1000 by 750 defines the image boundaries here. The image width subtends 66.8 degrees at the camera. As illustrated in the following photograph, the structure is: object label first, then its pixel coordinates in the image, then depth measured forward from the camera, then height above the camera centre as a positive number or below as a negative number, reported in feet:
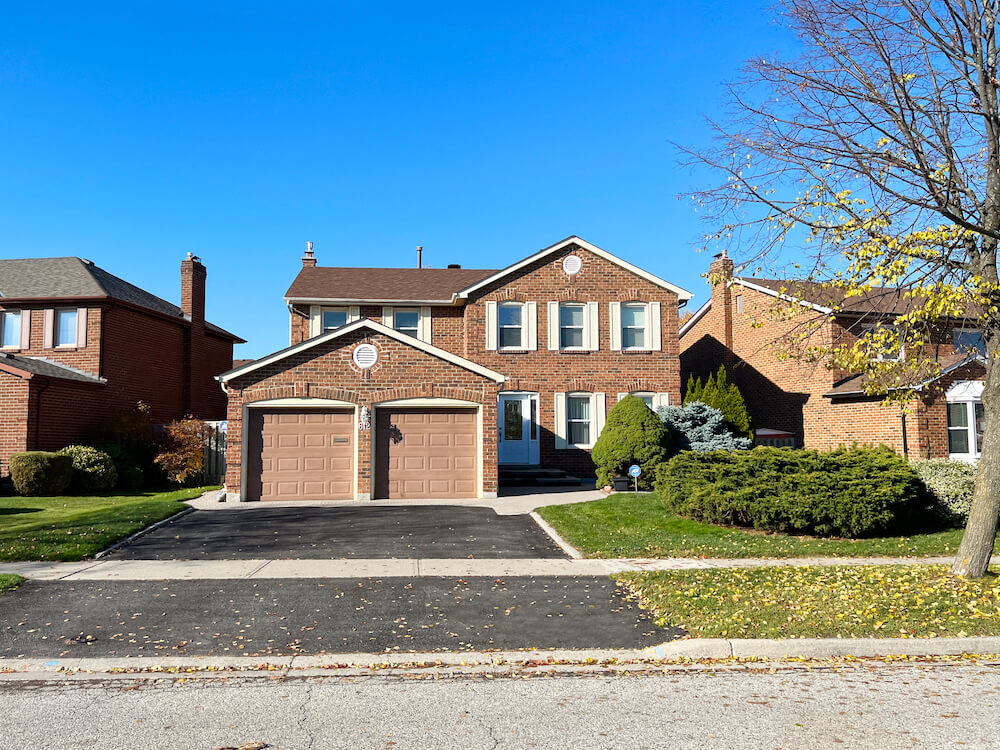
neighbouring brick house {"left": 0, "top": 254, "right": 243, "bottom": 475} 69.36 +9.86
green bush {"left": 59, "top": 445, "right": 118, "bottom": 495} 68.08 -2.78
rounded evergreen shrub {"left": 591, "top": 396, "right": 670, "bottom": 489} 65.00 -0.40
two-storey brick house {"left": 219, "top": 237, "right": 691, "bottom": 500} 60.54 +5.59
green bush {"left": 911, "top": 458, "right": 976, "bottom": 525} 45.75 -3.24
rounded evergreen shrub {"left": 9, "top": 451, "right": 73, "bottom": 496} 64.13 -2.75
